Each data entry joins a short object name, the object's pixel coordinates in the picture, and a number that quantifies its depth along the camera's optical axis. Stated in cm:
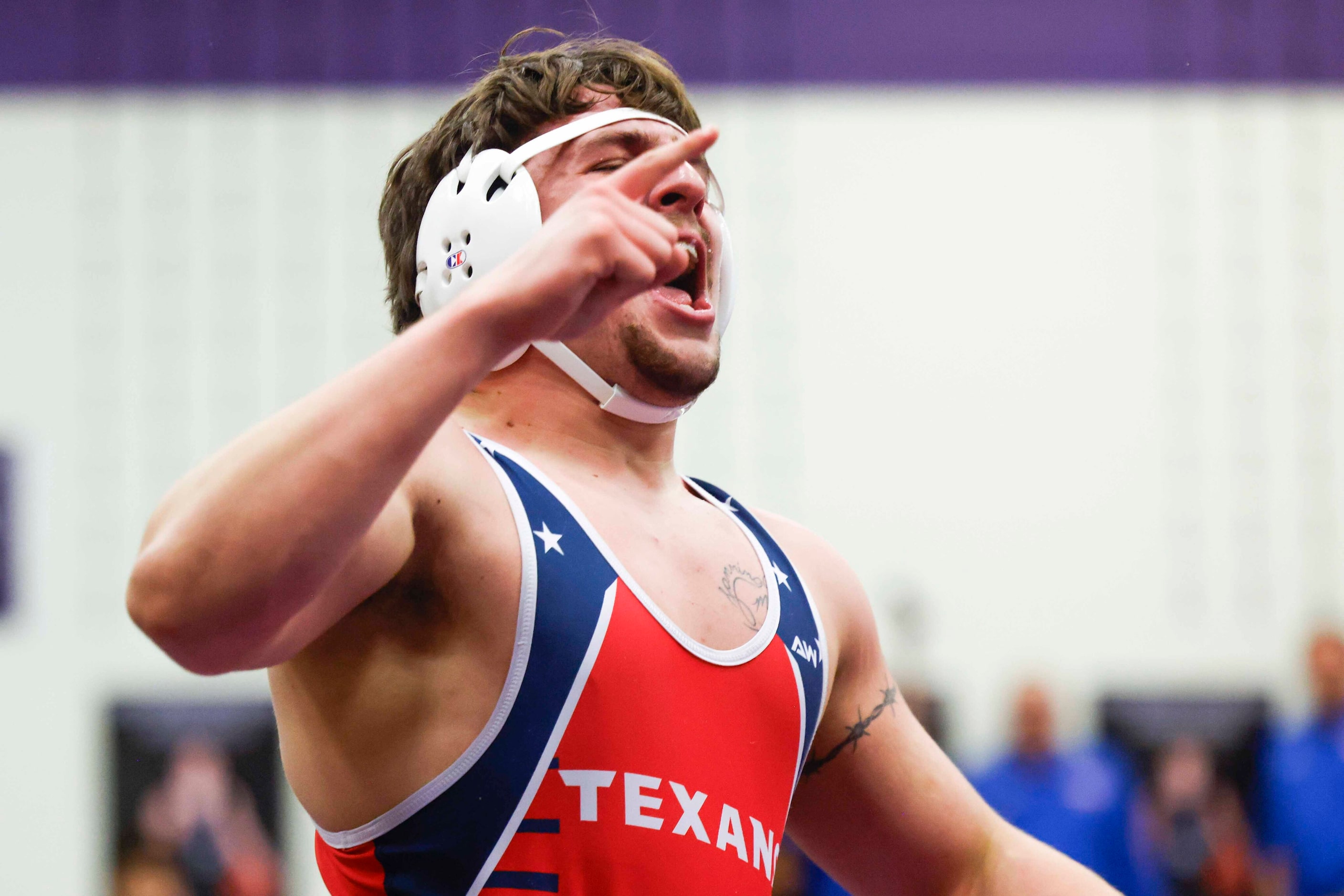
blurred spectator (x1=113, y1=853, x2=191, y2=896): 1265
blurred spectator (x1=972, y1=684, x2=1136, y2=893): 1195
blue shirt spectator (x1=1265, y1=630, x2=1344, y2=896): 1128
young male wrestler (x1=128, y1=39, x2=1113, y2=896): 240
